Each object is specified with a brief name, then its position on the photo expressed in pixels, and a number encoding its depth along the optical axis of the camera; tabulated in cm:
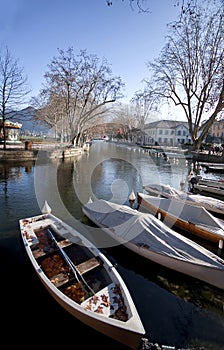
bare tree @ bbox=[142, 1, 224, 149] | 2485
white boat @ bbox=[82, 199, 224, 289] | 513
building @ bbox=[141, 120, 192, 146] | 6812
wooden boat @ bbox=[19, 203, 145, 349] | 342
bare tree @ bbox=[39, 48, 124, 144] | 2903
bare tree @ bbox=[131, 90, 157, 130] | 6530
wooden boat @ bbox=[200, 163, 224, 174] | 2355
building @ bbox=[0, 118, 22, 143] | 3038
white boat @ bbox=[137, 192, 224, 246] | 739
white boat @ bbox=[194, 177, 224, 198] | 1444
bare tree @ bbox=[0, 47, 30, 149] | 2447
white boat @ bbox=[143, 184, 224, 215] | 982
